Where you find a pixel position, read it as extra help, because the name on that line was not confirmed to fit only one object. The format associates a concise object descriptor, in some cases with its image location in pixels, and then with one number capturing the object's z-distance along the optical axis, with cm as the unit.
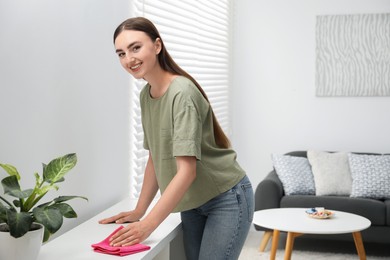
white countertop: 211
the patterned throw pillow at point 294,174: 537
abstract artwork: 587
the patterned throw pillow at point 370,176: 528
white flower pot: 186
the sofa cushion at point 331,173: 538
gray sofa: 507
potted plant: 181
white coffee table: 425
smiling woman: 215
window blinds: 337
